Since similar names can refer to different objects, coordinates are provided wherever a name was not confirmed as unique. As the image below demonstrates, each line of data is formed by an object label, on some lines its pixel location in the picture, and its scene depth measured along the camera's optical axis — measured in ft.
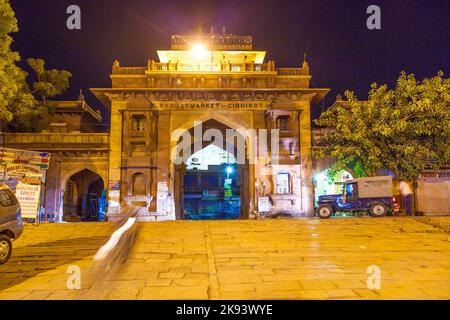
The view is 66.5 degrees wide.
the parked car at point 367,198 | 57.21
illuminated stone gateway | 70.69
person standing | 70.33
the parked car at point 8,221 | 26.48
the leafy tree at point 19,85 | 59.67
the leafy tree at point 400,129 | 57.62
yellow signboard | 44.93
